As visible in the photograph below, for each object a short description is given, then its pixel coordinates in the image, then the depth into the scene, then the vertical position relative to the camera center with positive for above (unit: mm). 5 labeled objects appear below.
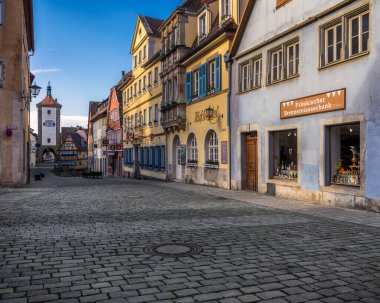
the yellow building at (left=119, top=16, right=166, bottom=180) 31188 +3764
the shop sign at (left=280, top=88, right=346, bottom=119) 12031 +1549
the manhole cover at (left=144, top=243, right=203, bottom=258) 6051 -1563
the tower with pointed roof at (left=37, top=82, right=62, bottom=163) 97125 +6492
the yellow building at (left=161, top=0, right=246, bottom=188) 19516 +3202
